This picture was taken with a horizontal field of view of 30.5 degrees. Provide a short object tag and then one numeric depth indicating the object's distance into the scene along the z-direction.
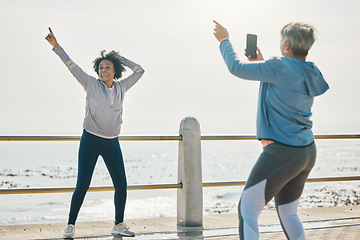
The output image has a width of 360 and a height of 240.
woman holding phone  4.46
